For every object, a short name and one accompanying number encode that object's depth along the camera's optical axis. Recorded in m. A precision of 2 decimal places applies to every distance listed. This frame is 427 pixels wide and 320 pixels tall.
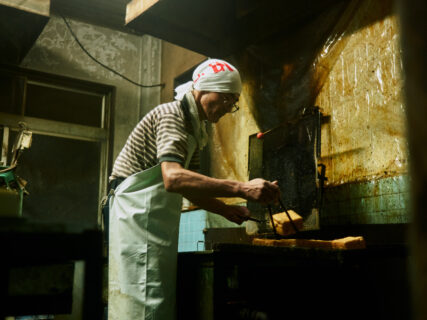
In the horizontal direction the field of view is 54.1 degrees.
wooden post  0.65
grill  1.93
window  5.71
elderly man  2.41
